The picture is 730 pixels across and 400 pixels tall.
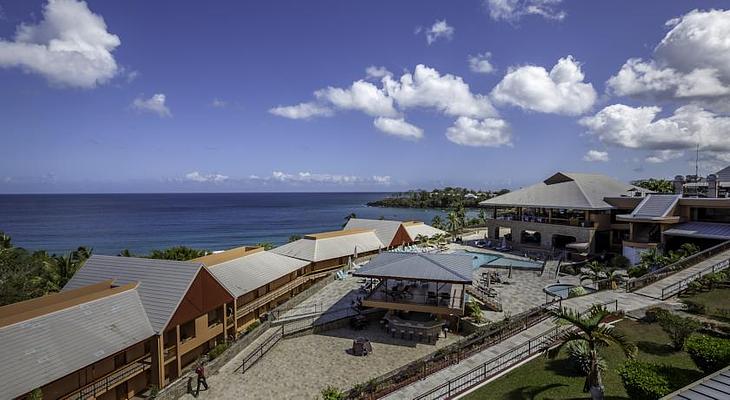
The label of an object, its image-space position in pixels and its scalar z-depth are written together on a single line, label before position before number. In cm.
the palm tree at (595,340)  1182
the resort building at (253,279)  2606
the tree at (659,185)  7562
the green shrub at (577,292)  2481
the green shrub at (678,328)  1569
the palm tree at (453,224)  6088
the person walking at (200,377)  1855
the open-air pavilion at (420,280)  2391
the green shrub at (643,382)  1067
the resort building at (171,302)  2005
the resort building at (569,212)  4181
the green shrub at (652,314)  1844
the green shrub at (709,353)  1174
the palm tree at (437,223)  6938
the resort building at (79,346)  1486
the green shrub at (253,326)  2618
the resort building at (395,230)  4803
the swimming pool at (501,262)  3728
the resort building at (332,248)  3744
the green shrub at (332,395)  1401
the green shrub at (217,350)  2169
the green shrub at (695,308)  1919
